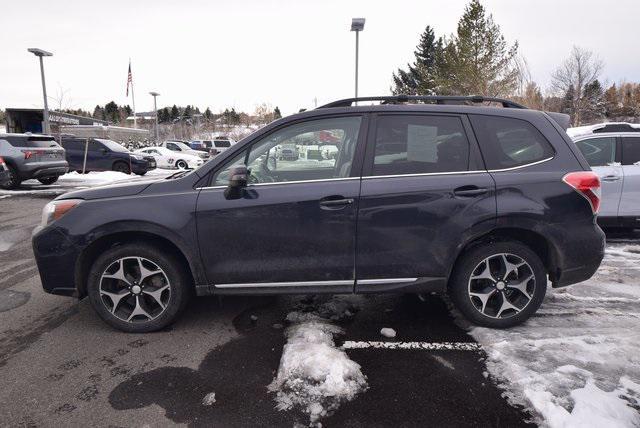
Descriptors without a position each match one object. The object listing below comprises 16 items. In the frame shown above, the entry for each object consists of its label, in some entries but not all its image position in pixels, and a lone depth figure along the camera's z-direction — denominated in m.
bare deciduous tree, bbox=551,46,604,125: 31.52
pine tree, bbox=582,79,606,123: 36.23
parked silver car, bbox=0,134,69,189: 12.39
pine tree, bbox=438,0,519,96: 28.80
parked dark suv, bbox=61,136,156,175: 17.25
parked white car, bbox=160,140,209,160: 27.18
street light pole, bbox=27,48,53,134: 19.79
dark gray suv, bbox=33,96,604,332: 3.26
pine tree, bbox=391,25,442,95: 40.53
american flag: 42.67
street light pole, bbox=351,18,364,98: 14.12
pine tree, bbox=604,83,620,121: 51.47
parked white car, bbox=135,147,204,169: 22.92
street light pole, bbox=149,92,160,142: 37.56
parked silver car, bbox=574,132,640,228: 6.10
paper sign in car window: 3.36
